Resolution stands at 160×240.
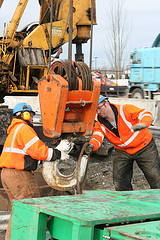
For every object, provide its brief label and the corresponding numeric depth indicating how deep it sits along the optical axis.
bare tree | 29.94
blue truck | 19.80
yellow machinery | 8.58
